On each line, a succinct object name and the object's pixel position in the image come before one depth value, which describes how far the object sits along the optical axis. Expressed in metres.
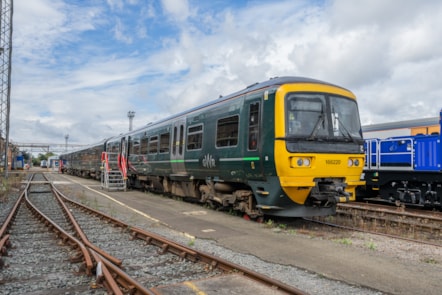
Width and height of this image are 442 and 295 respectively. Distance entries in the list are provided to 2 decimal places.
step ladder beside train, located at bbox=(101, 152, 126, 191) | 19.56
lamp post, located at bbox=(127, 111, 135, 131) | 47.66
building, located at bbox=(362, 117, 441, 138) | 14.59
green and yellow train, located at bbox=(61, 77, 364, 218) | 7.91
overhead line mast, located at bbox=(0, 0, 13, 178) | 24.09
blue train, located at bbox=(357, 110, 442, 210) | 11.85
